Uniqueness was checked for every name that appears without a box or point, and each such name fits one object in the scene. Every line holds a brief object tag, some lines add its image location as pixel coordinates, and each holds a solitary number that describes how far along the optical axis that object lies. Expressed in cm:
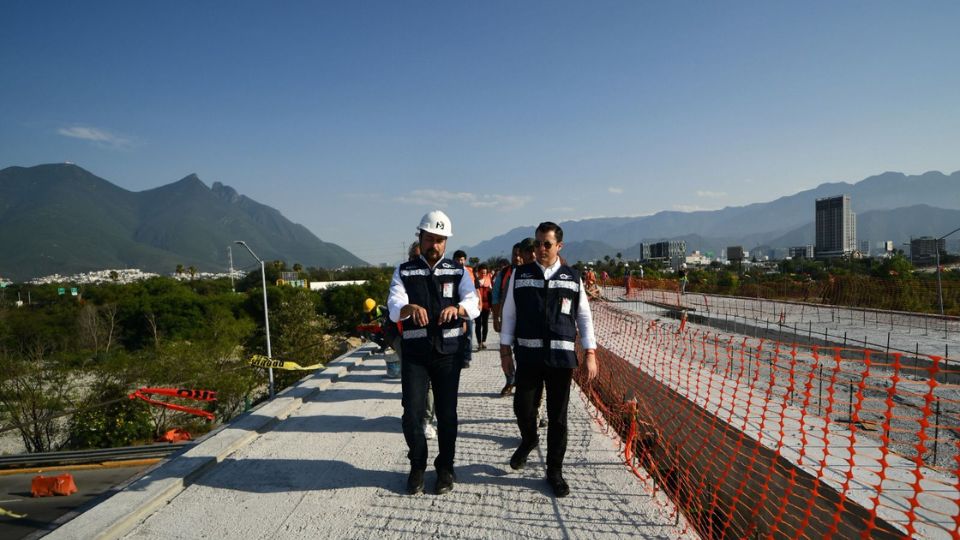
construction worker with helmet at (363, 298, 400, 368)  727
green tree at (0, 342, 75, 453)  2311
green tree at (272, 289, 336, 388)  3300
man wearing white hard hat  348
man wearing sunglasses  341
